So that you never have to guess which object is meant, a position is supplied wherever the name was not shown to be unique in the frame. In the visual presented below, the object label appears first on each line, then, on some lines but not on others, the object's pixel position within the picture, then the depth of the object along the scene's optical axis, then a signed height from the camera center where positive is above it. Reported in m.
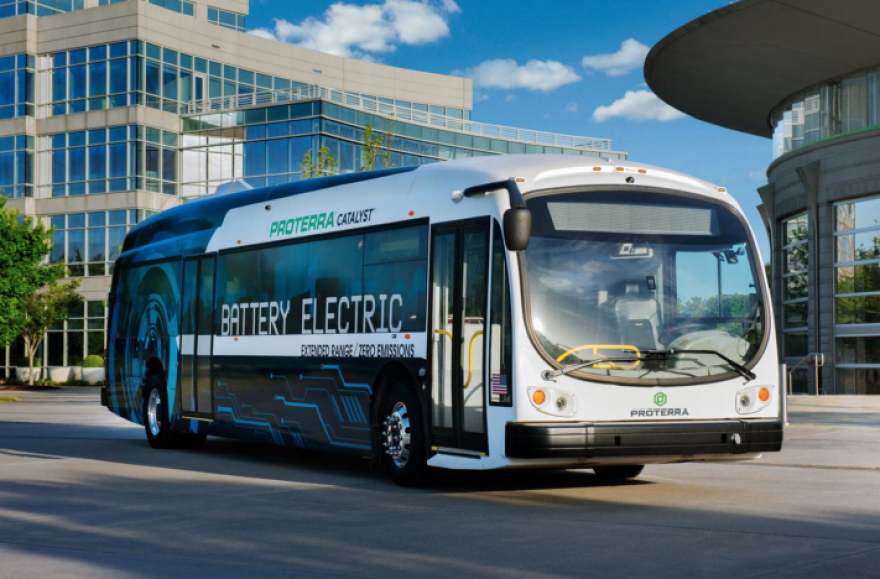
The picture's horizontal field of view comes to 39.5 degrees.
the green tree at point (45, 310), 49.72 +0.39
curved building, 38.28 +5.73
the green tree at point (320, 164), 37.12 +4.75
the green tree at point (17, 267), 41.84 +1.83
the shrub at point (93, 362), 54.31 -1.90
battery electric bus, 10.34 -0.03
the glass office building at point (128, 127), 53.44 +8.54
